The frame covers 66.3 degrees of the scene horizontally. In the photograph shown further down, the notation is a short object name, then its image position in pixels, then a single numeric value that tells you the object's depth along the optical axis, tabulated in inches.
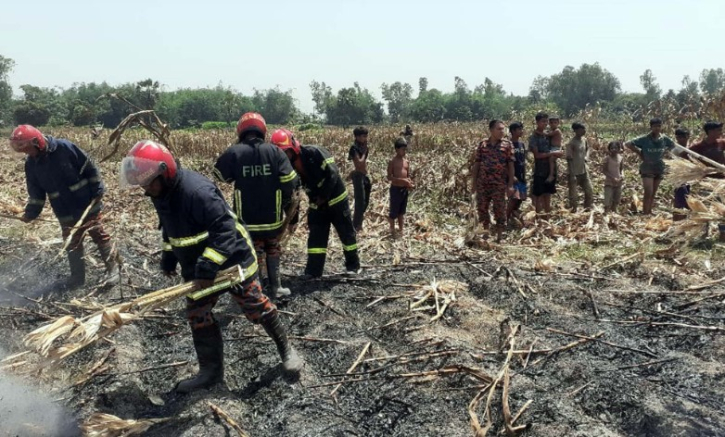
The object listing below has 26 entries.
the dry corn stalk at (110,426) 136.3
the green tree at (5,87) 2639.3
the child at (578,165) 378.0
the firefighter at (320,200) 229.8
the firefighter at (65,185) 219.1
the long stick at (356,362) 154.1
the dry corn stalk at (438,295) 198.8
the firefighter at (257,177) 203.2
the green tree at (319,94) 2947.8
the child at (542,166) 352.2
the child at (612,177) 372.5
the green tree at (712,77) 4480.8
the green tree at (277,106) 3449.8
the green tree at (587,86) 3260.3
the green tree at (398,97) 3171.8
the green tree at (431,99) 2625.0
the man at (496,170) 299.7
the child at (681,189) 320.5
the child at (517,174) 322.0
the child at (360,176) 320.5
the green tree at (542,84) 4024.1
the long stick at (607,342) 165.1
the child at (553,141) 356.2
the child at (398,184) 326.3
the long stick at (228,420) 136.8
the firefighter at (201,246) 137.3
